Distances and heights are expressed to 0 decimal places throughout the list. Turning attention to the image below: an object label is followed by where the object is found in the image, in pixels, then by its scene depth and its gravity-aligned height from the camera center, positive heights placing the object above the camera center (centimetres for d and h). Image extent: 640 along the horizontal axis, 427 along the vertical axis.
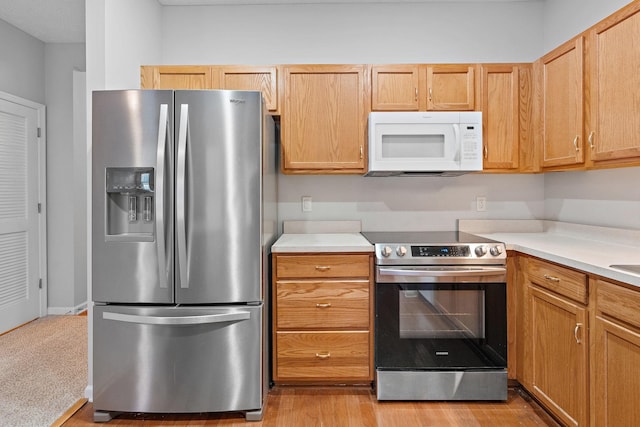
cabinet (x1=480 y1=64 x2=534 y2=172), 281 +63
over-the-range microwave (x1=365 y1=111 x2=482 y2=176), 265 +44
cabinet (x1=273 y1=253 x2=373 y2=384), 245 -59
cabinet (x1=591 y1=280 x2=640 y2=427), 152 -57
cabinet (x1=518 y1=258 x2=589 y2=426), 182 -64
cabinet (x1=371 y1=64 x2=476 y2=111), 281 +83
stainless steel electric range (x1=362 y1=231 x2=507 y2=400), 238 -65
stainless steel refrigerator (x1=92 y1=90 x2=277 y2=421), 211 -21
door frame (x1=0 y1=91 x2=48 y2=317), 398 +9
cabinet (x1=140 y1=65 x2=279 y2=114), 282 +89
